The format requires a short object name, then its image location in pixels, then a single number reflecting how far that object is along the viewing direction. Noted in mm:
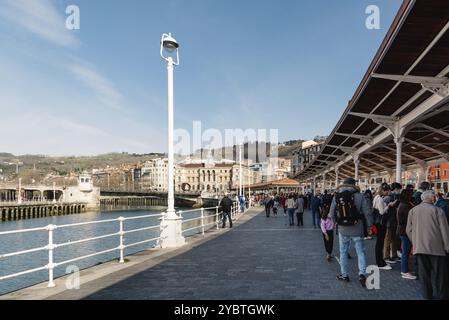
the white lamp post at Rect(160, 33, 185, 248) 11732
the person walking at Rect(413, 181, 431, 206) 6720
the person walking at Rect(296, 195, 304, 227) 19445
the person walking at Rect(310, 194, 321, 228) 18703
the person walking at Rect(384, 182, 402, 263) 8211
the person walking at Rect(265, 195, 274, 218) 28516
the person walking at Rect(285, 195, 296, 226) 20438
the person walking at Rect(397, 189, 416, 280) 7039
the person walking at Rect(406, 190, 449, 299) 5535
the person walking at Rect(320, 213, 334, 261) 9082
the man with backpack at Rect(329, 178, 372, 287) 6508
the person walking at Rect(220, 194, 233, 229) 19109
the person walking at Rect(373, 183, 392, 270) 8073
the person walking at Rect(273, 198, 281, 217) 31427
